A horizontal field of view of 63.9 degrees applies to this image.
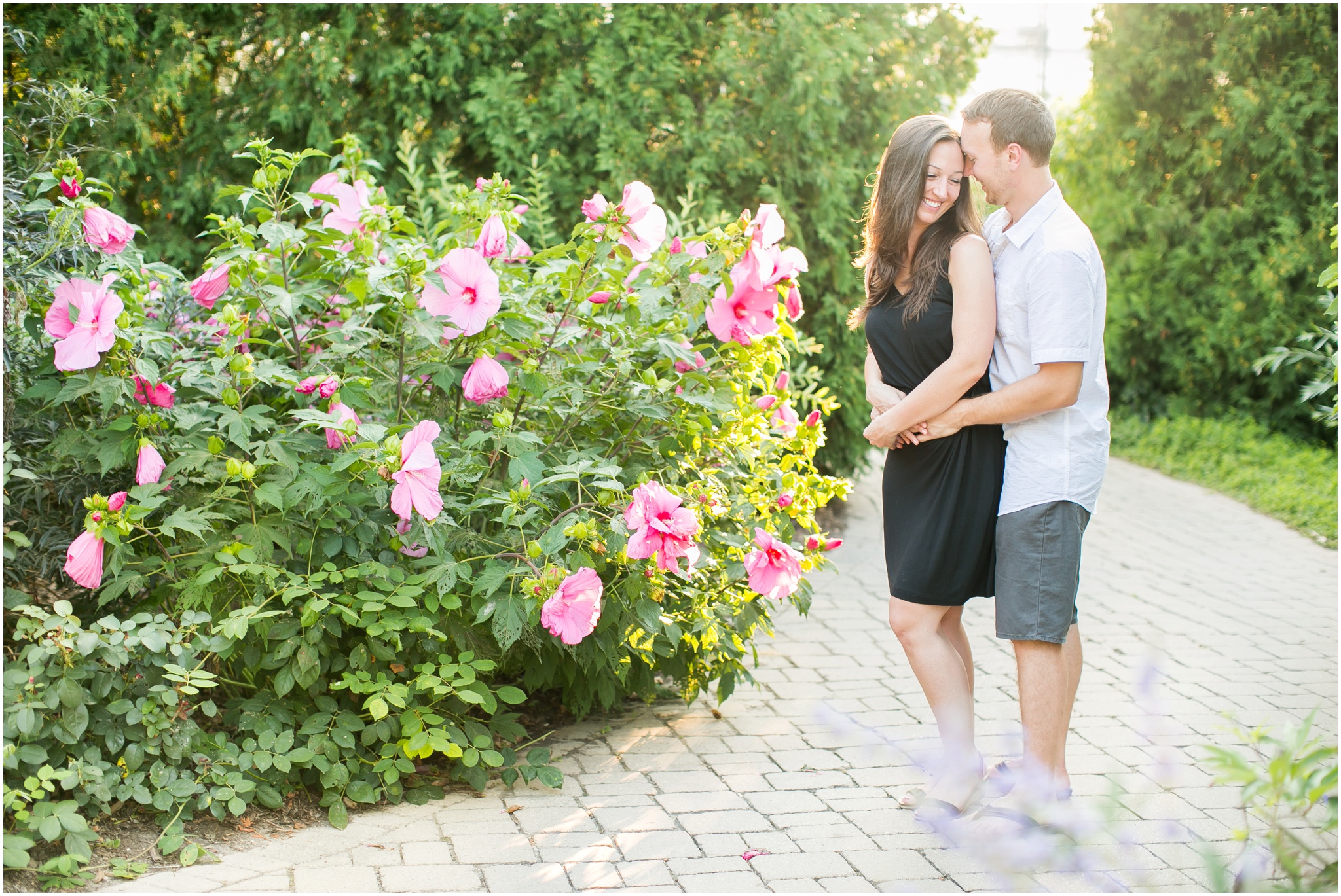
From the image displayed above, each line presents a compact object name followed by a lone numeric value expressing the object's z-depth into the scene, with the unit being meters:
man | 2.58
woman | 2.69
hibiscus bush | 2.54
